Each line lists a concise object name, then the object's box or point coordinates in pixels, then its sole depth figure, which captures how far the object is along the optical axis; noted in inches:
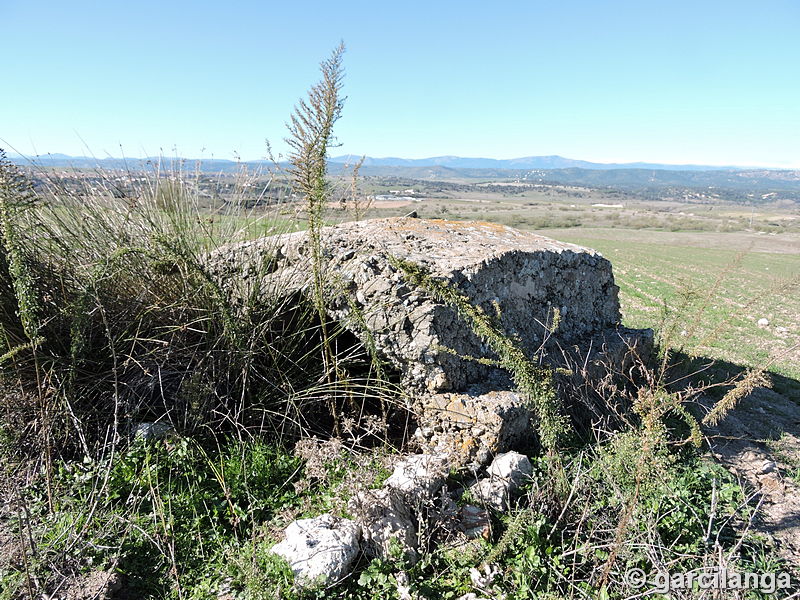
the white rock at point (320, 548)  88.5
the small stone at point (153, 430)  119.1
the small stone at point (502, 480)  107.3
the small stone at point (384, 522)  95.2
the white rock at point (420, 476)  105.7
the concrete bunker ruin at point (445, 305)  129.1
